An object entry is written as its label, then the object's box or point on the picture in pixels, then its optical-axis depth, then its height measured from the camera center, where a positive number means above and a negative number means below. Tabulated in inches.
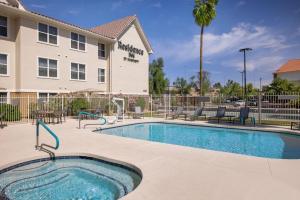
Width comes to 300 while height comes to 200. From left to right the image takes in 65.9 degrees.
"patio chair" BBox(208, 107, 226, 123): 673.0 -37.4
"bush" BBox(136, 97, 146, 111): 1003.0 -13.1
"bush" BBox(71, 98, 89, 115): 789.2 -21.2
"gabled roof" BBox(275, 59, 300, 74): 2491.1 +365.0
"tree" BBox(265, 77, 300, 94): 1440.3 +86.4
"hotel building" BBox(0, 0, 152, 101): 729.0 +167.1
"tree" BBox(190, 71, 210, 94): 2700.5 +209.5
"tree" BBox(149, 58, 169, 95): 2052.2 +187.4
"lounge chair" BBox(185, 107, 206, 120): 737.0 -47.2
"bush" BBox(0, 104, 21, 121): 639.8 -38.1
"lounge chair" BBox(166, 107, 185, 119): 781.9 -46.8
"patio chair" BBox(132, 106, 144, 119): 805.0 -48.8
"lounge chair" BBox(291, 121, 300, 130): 553.6 -58.9
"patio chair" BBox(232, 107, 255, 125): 626.7 -42.7
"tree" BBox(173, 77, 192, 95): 2565.7 +148.8
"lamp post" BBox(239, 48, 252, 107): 1170.9 +255.3
